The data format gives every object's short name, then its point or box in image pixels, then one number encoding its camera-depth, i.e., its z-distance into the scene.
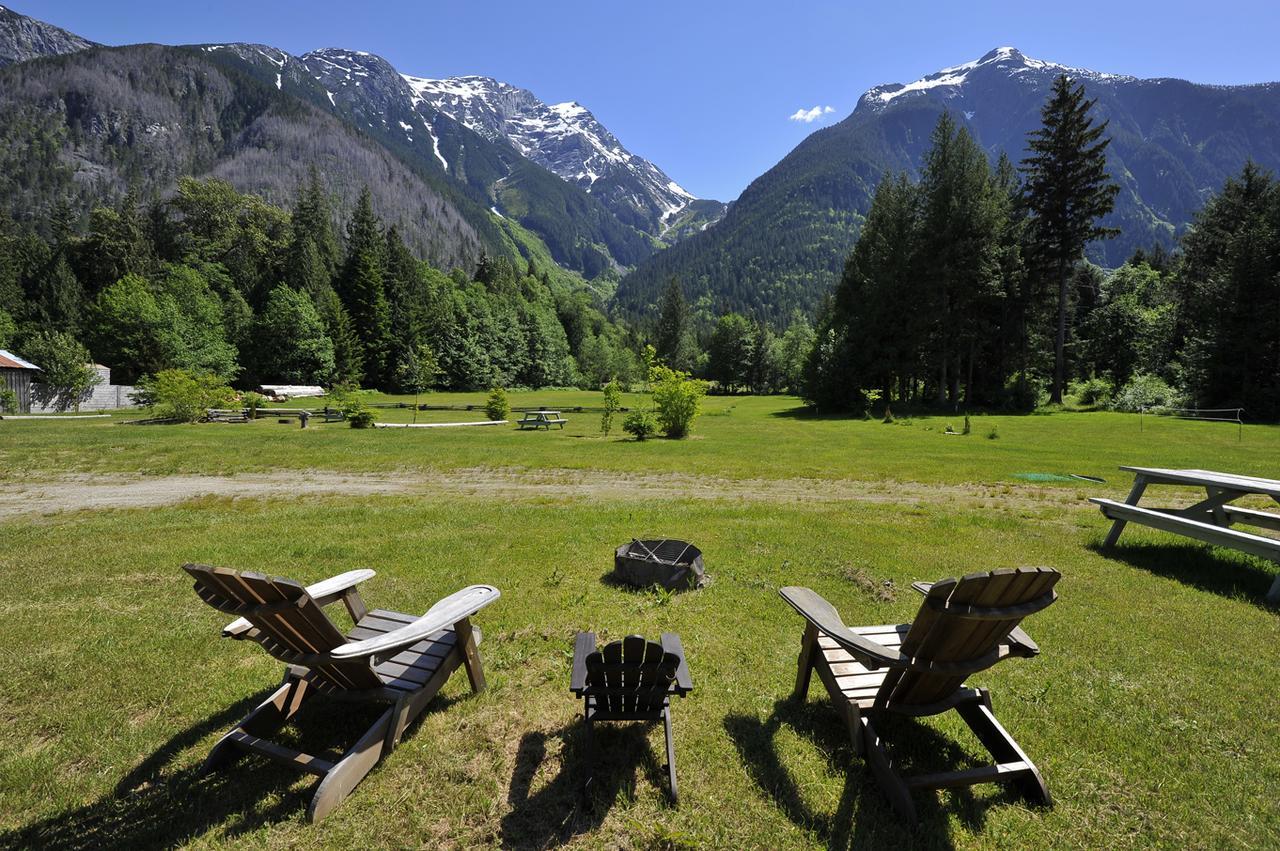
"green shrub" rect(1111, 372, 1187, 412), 31.64
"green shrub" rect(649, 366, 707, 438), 24.09
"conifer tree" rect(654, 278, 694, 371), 91.81
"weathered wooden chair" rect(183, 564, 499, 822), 2.83
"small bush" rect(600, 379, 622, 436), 25.67
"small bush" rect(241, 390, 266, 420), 32.47
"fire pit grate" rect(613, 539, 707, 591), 6.27
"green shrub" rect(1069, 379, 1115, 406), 34.69
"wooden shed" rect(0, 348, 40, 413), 34.44
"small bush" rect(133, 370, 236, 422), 28.27
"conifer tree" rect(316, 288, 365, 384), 59.81
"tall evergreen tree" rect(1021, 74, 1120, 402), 32.07
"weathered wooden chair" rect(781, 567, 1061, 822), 2.70
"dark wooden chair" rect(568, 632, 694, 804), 3.12
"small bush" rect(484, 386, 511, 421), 33.38
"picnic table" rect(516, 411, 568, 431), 29.57
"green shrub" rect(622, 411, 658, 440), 24.30
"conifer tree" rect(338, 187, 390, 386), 64.12
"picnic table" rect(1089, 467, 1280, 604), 6.24
